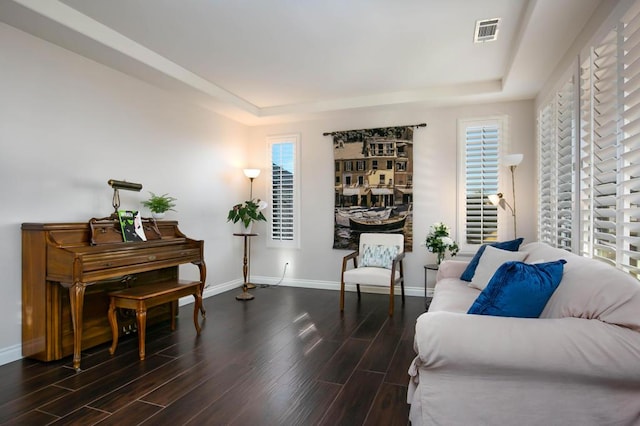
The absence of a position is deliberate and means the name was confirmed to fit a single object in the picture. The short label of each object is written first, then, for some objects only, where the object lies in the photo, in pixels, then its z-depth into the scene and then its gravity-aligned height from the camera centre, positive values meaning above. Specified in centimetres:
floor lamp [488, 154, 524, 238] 408 +18
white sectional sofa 154 -66
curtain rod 509 +119
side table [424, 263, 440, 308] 443 -71
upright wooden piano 275 -53
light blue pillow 469 -58
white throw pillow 301 -45
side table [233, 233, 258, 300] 494 -106
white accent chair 425 -72
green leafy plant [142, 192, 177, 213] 390 +7
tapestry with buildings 514 +41
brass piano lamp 337 +23
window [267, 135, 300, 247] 576 +34
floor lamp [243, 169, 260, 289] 552 +56
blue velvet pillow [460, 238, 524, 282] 348 -47
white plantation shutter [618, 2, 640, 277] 193 +37
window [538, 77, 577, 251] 311 +42
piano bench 301 -76
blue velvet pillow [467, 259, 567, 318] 182 -41
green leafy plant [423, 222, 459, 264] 440 -37
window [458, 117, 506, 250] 475 +45
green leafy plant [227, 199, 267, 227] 512 -3
